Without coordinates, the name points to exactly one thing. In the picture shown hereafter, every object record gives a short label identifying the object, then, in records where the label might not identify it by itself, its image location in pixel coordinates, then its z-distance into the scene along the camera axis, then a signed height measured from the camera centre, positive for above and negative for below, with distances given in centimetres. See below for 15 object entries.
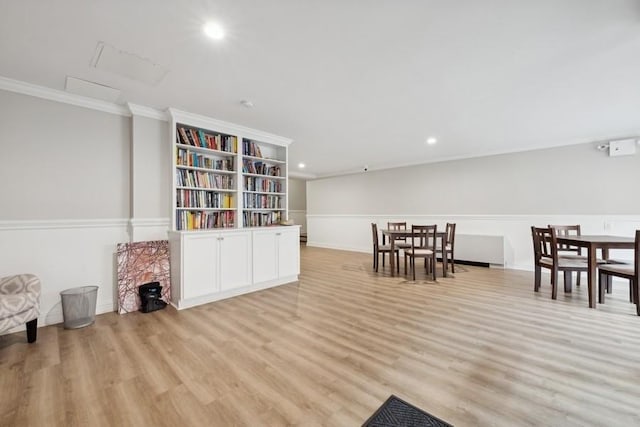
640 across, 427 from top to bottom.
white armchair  215 -71
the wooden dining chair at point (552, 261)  339 -67
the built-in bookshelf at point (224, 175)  347 +62
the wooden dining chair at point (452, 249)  467 -67
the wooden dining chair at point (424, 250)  444 -64
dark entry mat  140 -112
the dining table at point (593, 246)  304 -40
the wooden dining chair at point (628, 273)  284 -70
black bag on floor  305 -94
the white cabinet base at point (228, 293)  321 -106
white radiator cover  535 -75
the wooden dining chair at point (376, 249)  505 -67
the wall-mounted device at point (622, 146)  427 +107
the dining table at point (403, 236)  462 -45
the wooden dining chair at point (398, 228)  529 -36
